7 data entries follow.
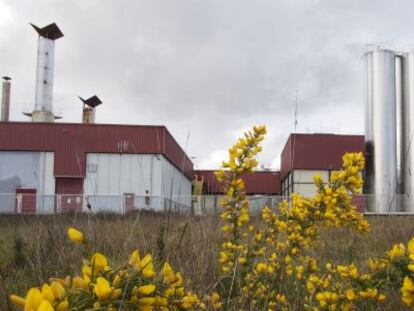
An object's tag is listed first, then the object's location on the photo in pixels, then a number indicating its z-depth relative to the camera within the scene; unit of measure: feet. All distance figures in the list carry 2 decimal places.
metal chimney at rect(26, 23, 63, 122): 104.17
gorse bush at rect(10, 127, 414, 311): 6.74
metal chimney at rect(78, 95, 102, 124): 120.57
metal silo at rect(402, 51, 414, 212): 80.94
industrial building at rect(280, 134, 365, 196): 95.71
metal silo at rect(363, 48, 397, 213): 84.38
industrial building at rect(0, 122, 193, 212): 86.17
